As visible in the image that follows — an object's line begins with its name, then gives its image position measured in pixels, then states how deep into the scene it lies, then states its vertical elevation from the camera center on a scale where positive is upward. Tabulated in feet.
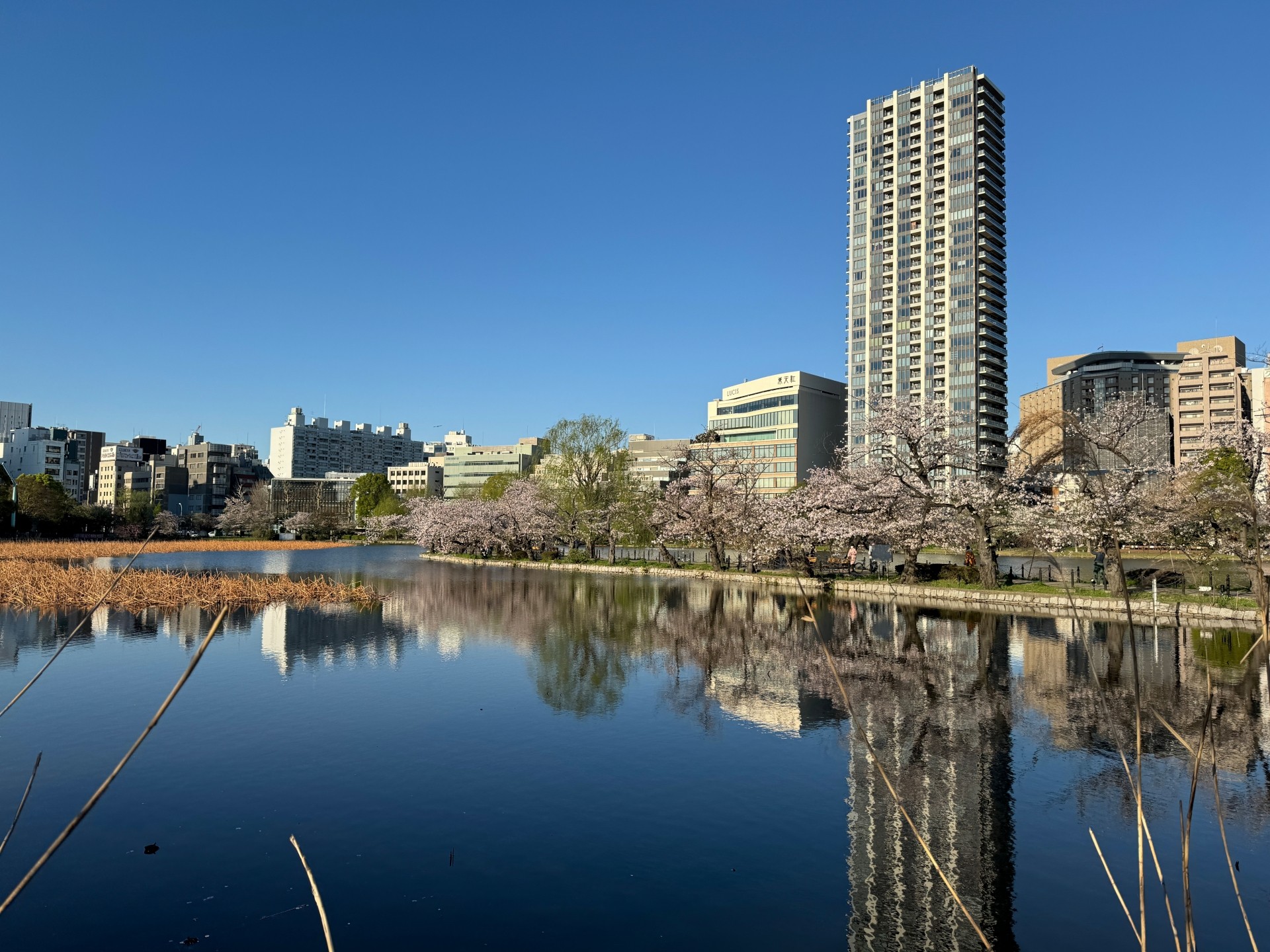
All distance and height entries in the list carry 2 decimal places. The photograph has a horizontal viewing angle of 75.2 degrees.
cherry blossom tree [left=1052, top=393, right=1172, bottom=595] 111.24 +7.35
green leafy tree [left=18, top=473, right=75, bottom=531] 307.78 +3.28
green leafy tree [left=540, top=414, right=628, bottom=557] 228.22 +13.92
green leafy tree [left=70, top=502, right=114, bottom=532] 339.16 -2.37
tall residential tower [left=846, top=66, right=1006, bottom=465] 412.77 +145.12
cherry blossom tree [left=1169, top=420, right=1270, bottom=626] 97.50 +5.49
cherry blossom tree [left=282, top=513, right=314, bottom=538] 414.41 -3.58
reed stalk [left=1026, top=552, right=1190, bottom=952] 8.80 -3.41
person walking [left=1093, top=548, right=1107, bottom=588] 120.67 -5.15
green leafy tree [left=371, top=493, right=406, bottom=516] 391.24 +5.92
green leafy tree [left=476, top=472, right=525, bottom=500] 315.58 +14.15
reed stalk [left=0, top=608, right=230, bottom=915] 6.53 -2.61
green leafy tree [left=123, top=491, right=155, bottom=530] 400.47 +0.32
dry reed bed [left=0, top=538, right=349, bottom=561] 207.51 -10.56
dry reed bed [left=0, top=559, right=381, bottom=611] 111.55 -10.91
